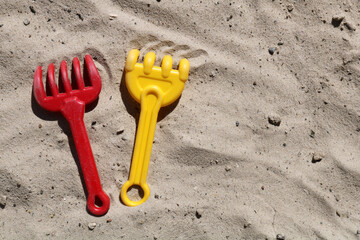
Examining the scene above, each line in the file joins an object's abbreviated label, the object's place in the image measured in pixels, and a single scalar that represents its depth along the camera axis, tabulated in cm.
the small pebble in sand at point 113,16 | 123
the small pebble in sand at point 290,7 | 127
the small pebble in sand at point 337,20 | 126
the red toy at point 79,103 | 118
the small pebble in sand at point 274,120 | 126
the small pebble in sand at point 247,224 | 125
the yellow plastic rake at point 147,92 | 119
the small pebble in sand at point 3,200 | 122
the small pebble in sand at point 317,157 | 127
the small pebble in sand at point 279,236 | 125
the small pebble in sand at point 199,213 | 125
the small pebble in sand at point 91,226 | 122
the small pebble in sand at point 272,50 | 127
